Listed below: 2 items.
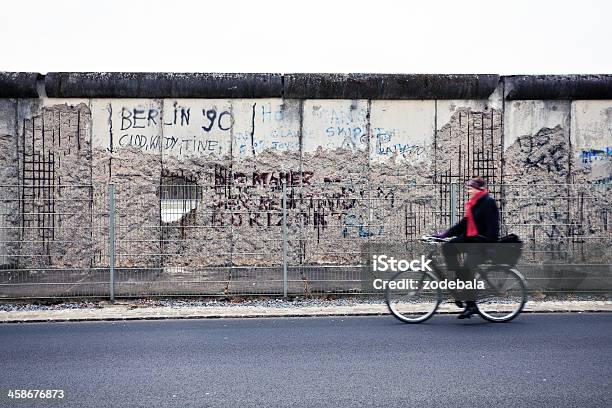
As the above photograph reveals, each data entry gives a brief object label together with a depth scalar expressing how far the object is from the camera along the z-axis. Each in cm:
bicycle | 840
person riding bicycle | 834
